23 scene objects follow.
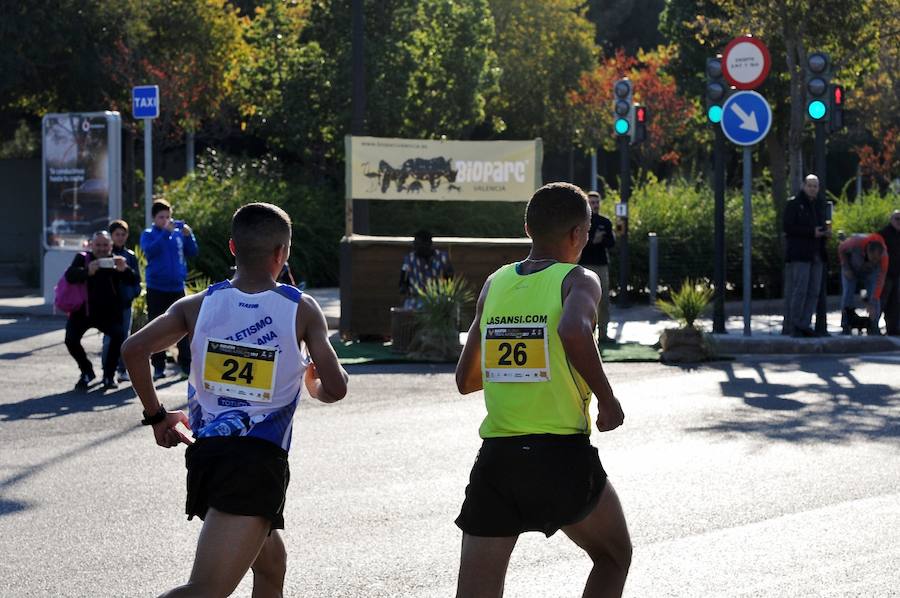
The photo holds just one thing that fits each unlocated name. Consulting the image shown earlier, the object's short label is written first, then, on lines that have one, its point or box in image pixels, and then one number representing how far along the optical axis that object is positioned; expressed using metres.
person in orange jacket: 18.11
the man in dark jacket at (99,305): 12.89
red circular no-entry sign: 16.41
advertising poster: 20.41
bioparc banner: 17.88
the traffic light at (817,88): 17.08
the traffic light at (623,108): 21.89
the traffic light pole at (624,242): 21.81
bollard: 22.88
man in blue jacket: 13.38
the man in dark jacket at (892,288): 18.38
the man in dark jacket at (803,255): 16.12
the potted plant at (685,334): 15.30
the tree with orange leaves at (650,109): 44.72
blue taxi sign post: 19.05
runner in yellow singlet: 4.34
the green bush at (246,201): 24.06
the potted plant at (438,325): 15.10
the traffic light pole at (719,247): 17.23
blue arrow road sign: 16.23
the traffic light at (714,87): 17.17
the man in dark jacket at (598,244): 16.12
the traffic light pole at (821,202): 16.78
